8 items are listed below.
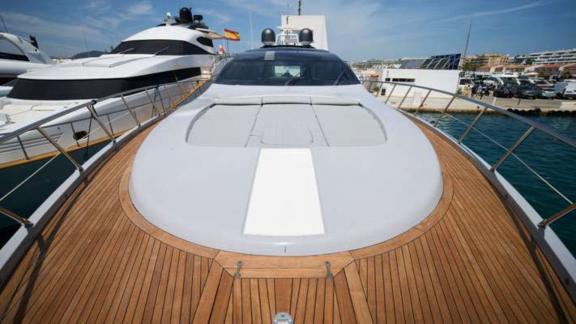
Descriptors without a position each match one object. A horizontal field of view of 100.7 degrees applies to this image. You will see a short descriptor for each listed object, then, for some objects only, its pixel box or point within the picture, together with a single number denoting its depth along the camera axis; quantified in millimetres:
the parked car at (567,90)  26250
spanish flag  18022
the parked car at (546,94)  25859
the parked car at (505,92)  26234
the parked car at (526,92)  25703
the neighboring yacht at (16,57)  14344
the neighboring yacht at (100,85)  5109
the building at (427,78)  24862
